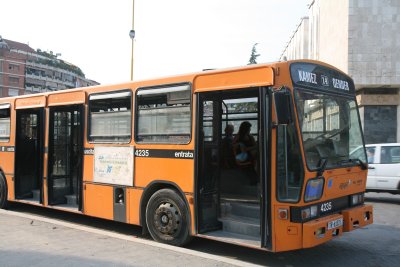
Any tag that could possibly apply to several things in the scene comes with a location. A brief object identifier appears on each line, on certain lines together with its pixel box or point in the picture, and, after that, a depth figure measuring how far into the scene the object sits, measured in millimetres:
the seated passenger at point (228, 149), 8297
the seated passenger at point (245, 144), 8375
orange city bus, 5867
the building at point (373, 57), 30812
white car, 12656
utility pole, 21750
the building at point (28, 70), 103125
